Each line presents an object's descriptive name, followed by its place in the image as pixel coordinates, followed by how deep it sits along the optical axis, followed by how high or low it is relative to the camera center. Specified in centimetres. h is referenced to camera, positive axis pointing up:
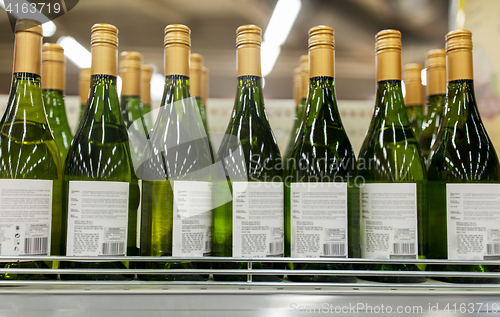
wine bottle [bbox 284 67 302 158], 85 +22
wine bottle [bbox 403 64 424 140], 81 +23
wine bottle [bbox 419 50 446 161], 77 +23
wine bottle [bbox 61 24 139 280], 54 +3
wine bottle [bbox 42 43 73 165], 72 +23
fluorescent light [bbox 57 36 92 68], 82 +33
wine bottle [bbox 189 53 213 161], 77 +25
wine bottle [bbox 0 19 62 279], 53 +5
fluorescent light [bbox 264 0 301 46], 85 +41
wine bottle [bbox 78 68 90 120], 81 +25
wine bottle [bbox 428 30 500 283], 56 +3
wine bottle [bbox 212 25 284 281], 56 +3
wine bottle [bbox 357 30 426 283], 57 +4
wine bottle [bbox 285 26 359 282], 56 +3
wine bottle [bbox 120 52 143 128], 78 +25
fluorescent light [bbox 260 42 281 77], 86 +33
